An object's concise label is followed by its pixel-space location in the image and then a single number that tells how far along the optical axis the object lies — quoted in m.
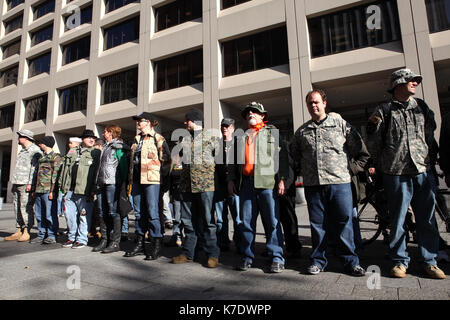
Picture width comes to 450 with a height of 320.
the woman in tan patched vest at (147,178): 3.85
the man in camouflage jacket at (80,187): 4.86
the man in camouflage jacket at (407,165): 2.76
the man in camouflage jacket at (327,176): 2.91
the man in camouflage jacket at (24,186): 5.62
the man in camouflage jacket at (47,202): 5.26
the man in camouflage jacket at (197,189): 3.49
